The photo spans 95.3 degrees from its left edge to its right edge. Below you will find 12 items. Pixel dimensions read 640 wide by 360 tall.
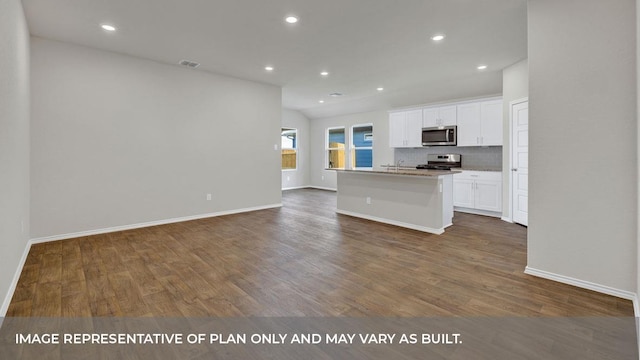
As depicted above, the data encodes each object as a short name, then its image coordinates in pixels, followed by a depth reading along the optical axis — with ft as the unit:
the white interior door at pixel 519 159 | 15.01
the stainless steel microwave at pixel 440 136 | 20.74
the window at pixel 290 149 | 31.91
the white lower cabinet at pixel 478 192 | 17.94
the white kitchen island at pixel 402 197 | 14.08
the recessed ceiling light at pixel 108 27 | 11.27
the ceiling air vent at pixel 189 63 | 15.48
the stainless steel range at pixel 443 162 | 21.40
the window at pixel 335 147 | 31.63
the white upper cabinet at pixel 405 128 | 23.12
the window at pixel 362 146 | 29.09
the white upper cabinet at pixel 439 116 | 20.90
